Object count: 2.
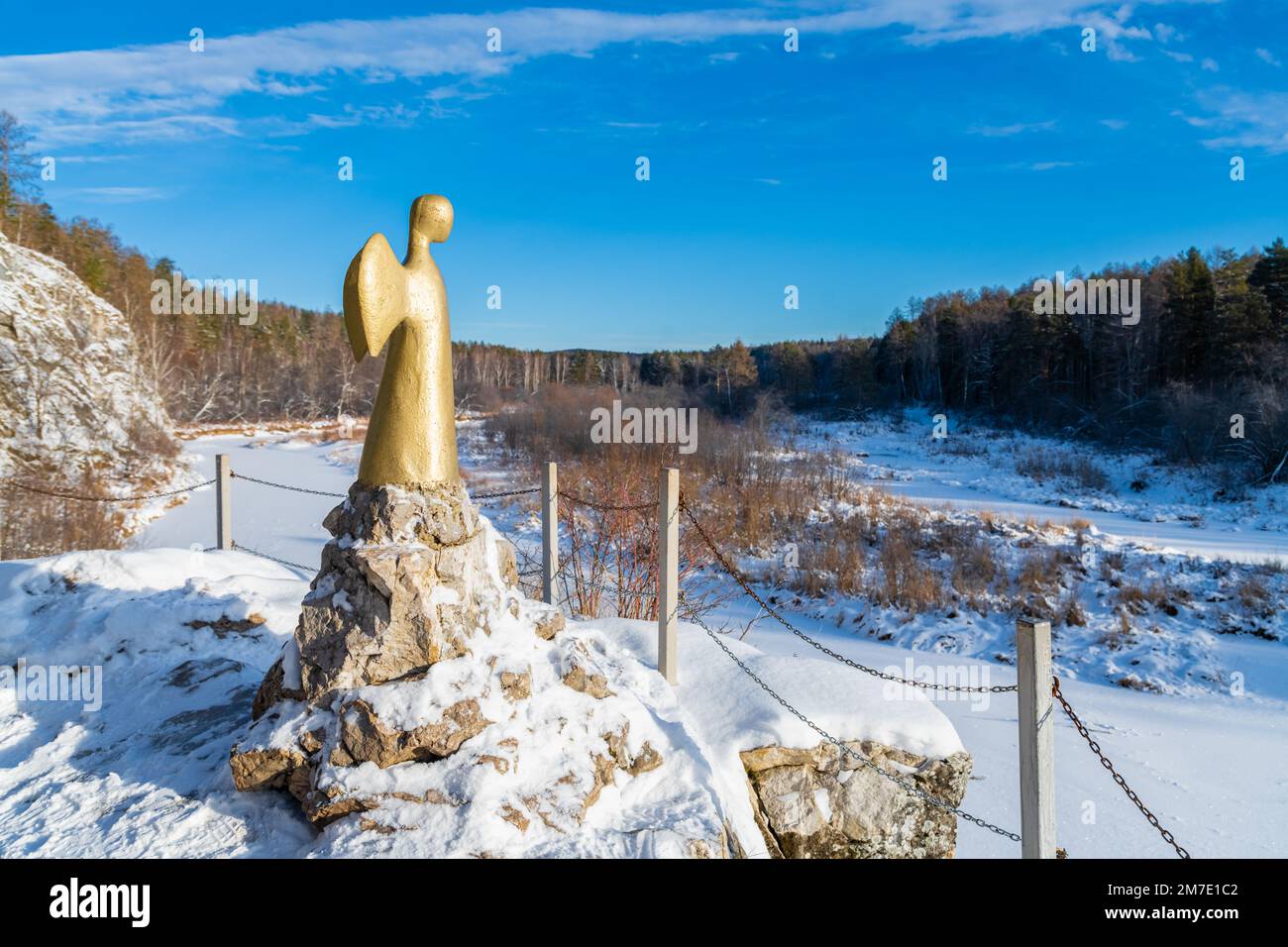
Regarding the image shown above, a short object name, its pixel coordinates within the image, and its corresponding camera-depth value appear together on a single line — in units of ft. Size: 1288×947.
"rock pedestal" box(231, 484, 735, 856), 9.67
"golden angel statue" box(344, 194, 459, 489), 11.48
